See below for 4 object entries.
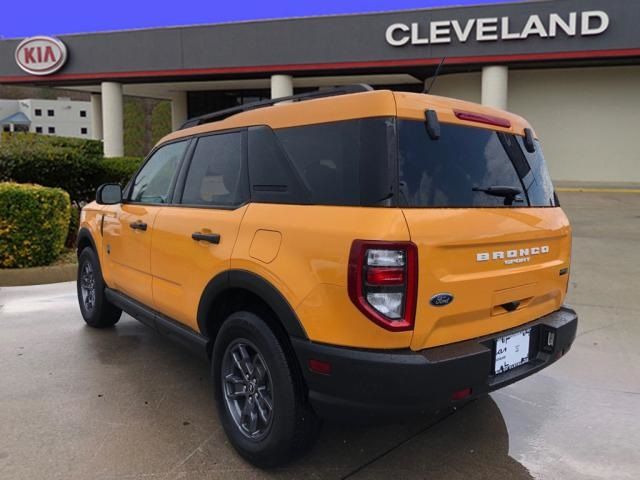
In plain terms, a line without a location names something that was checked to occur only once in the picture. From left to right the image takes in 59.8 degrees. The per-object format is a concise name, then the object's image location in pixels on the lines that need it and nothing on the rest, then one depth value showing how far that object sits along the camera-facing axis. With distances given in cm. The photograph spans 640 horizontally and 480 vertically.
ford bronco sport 233
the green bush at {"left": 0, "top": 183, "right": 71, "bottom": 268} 693
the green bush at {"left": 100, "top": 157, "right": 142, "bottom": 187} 1013
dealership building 1570
